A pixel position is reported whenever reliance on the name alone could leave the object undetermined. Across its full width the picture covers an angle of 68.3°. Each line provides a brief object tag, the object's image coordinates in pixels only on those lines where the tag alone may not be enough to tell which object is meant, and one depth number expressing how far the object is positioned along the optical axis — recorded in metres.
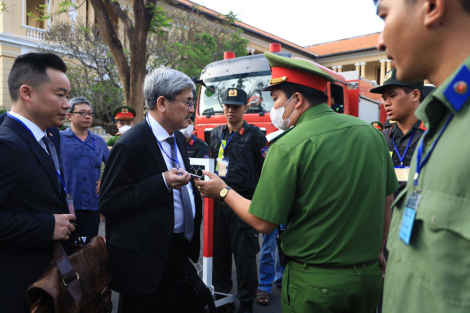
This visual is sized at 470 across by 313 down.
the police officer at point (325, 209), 1.68
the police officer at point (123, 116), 6.66
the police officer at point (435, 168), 0.76
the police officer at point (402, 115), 3.02
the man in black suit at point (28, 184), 1.68
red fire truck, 7.22
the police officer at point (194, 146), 5.17
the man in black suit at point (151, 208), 2.09
